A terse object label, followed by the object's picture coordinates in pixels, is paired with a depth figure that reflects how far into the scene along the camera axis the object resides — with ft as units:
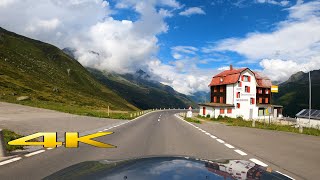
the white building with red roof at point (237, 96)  164.95
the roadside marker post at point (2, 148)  19.76
